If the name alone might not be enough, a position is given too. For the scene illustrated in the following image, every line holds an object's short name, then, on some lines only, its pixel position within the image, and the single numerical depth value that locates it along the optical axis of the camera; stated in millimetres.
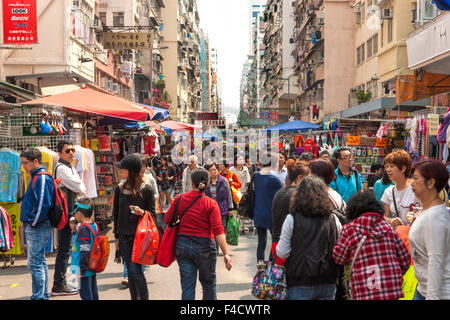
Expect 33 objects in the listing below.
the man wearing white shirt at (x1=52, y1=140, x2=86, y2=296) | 7203
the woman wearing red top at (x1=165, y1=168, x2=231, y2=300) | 5316
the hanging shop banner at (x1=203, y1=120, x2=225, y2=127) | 41306
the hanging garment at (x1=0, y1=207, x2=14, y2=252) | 8453
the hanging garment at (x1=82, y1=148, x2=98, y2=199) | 10602
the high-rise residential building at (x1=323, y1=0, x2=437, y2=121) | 22469
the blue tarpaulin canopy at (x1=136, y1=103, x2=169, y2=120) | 13322
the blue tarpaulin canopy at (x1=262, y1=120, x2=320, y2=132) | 22188
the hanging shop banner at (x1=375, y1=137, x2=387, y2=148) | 12891
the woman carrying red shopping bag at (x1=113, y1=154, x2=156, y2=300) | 5754
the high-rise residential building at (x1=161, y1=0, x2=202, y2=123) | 60791
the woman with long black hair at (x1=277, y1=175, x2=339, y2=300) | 4195
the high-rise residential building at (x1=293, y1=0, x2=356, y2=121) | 37156
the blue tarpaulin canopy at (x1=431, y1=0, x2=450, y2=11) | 5129
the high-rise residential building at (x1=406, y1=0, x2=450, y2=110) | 10727
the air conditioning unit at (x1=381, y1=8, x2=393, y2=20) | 25834
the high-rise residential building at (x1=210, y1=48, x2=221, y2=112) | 164450
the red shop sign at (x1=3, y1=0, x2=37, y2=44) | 13992
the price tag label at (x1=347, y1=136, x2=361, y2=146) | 13125
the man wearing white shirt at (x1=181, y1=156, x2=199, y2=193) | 11461
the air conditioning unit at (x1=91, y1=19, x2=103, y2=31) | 22709
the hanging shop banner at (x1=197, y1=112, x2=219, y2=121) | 45244
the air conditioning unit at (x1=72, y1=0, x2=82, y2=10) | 20256
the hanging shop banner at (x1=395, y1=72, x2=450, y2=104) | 13289
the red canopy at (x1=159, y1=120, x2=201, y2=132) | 21625
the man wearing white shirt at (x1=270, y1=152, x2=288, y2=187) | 9470
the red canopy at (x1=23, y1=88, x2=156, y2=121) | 10492
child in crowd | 5648
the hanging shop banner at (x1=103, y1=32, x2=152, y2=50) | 23859
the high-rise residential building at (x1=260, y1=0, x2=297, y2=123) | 59862
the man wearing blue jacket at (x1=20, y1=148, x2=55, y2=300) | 6324
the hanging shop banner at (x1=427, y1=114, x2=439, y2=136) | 9898
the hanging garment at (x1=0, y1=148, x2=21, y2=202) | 9133
